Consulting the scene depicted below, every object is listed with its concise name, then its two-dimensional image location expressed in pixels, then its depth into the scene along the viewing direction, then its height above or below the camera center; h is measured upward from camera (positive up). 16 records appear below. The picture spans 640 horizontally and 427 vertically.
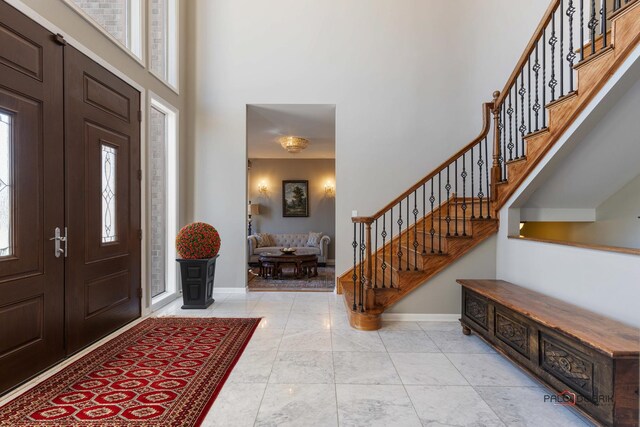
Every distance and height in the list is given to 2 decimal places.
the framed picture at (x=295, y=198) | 9.23 +0.36
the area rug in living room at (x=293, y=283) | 5.37 -1.33
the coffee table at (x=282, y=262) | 6.48 -1.06
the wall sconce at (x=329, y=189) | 9.19 +0.62
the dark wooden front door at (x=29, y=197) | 2.16 +0.08
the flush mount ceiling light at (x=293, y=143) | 6.66 +1.42
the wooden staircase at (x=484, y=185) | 2.23 +0.33
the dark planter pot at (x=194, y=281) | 4.08 -0.90
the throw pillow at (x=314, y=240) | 8.37 -0.76
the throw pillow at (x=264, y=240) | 8.21 -0.76
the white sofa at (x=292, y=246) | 7.71 -0.92
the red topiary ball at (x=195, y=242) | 4.06 -0.41
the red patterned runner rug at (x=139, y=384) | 1.92 -1.23
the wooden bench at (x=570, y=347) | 1.60 -0.82
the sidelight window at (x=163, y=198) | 4.35 +0.16
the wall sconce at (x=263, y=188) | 9.25 +0.64
